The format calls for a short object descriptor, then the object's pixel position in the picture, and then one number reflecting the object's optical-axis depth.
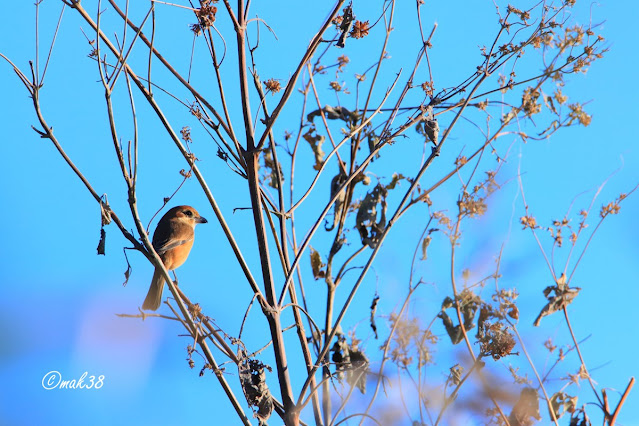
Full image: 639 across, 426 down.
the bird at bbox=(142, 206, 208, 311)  10.71
